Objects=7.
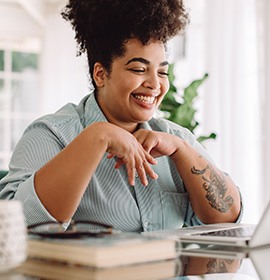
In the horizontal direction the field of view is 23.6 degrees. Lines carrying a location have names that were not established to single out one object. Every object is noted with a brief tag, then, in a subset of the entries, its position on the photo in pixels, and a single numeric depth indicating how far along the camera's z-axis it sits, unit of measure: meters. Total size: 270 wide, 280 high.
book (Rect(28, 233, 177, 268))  0.76
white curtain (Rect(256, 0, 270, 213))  3.05
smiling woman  1.42
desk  0.77
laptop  1.06
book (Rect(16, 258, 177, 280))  0.76
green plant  2.97
